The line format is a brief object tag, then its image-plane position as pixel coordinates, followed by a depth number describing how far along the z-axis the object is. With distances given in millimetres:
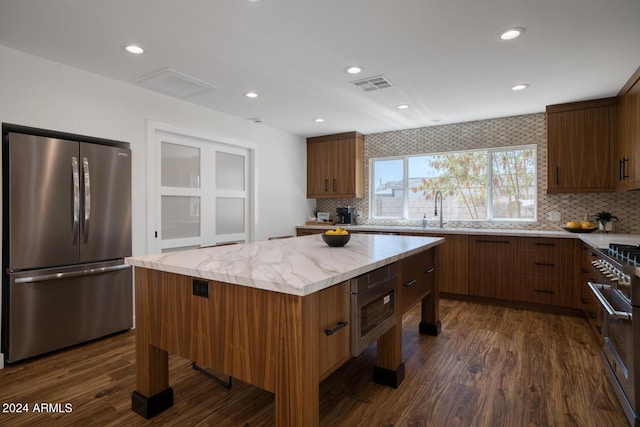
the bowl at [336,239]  2580
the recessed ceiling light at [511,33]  2396
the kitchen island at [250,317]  1412
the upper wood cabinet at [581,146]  3840
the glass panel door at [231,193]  4602
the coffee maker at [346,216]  5746
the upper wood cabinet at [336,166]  5621
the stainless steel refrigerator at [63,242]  2650
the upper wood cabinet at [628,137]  3115
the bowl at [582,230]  3865
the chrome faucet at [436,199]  5236
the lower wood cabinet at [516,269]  3756
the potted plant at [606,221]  3939
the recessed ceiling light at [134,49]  2652
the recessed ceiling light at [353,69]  3056
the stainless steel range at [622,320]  1786
